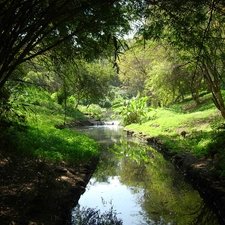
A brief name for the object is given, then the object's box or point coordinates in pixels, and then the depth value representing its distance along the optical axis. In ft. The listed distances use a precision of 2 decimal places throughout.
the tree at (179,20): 15.11
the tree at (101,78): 87.25
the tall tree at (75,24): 13.47
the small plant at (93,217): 17.78
